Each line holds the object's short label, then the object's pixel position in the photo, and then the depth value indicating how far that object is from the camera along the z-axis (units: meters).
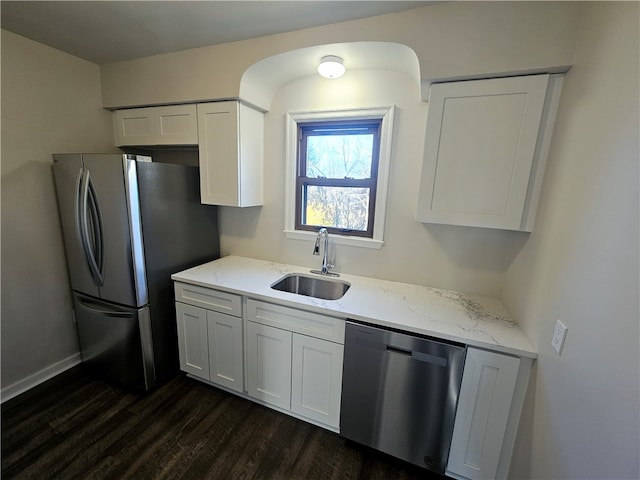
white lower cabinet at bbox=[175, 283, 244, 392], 1.77
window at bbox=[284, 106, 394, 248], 1.88
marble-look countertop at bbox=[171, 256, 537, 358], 1.27
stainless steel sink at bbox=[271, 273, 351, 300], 1.98
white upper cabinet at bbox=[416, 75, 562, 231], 1.27
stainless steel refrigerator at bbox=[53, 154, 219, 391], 1.67
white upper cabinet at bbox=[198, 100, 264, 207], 1.88
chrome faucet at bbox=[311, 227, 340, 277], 2.00
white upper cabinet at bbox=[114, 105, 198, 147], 1.98
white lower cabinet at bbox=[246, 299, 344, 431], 1.53
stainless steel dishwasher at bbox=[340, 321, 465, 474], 1.29
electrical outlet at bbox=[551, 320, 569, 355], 0.99
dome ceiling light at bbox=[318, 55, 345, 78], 1.64
